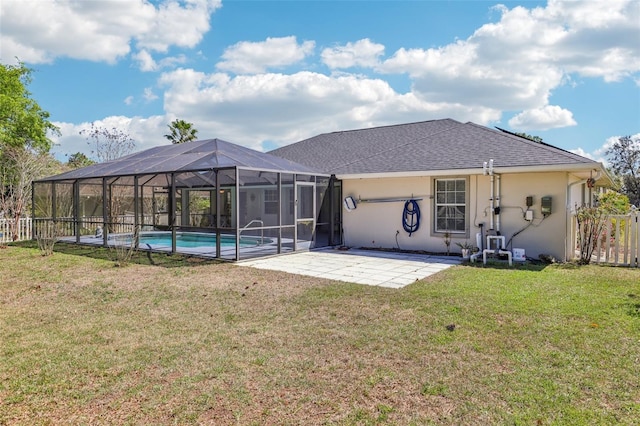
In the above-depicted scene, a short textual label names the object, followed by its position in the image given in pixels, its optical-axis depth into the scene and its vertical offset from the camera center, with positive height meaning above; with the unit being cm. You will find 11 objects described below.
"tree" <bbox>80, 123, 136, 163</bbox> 2225 +380
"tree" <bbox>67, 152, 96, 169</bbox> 2428 +296
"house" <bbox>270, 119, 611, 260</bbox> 993 +51
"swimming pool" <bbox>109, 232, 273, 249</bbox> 1240 -106
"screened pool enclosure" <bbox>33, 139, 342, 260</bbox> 1116 +25
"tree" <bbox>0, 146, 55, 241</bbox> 1559 +144
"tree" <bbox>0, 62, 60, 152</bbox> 2042 +507
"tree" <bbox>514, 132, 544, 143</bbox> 3388 +614
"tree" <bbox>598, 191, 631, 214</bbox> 1532 +30
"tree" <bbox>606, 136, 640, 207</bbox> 3334 +399
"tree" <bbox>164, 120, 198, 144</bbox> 2705 +520
